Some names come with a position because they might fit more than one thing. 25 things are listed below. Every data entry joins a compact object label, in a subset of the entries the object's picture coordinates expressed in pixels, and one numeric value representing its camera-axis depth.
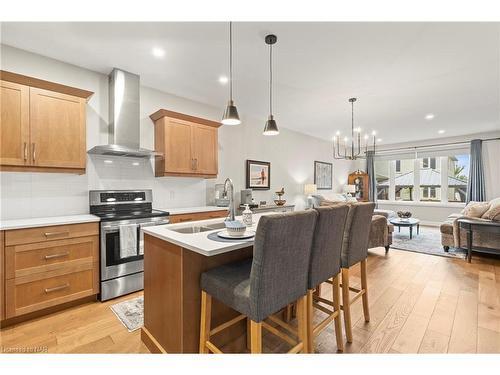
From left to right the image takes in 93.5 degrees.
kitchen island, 1.44
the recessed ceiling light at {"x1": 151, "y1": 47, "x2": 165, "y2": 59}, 2.49
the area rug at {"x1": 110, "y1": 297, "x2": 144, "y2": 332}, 2.06
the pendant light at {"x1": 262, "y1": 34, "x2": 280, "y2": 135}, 2.25
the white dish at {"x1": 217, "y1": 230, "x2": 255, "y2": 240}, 1.50
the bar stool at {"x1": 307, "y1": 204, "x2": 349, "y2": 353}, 1.53
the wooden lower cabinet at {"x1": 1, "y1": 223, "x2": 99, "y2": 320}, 2.03
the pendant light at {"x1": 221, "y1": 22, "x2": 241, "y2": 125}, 2.03
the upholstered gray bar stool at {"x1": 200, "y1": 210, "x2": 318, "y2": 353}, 1.17
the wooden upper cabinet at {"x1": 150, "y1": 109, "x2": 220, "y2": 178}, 3.31
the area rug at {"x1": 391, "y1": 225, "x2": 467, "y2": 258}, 4.14
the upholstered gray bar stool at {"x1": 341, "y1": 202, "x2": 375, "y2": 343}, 1.85
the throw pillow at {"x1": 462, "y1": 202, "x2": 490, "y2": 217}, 3.93
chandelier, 6.21
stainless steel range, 2.52
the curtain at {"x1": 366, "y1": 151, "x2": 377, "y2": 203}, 8.05
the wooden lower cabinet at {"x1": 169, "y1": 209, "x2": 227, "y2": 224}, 3.10
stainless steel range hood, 2.95
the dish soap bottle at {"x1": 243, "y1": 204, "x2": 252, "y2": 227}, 1.84
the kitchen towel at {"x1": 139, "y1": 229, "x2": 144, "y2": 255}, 2.75
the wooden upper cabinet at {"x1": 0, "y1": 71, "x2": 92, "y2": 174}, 2.21
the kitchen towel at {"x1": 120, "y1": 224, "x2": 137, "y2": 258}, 2.61
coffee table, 4.89
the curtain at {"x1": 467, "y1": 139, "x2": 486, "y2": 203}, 6.00
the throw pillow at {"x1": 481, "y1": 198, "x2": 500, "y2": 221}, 3.56
